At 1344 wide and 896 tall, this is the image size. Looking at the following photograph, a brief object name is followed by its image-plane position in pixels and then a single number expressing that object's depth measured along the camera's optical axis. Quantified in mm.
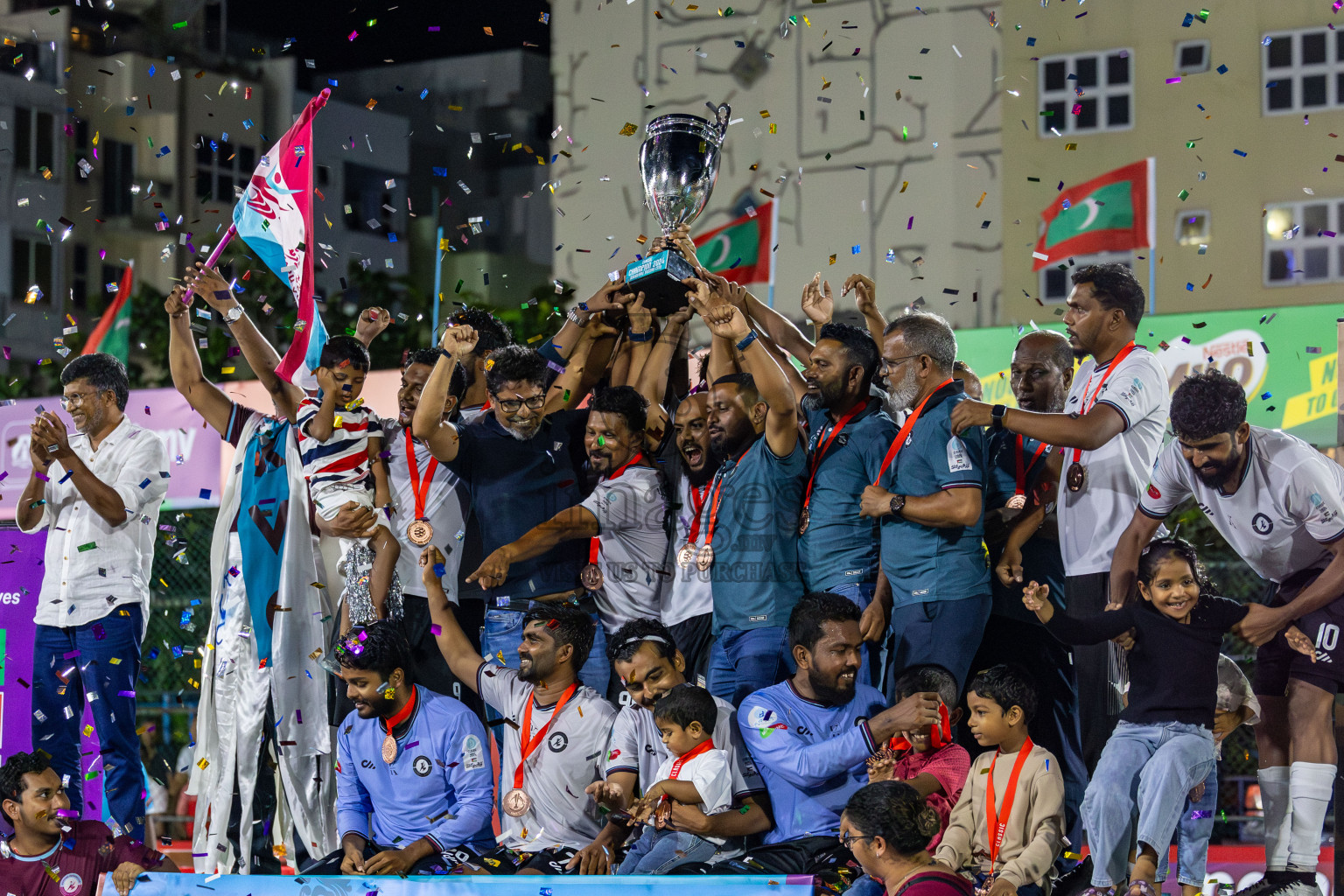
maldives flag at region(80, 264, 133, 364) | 16406
